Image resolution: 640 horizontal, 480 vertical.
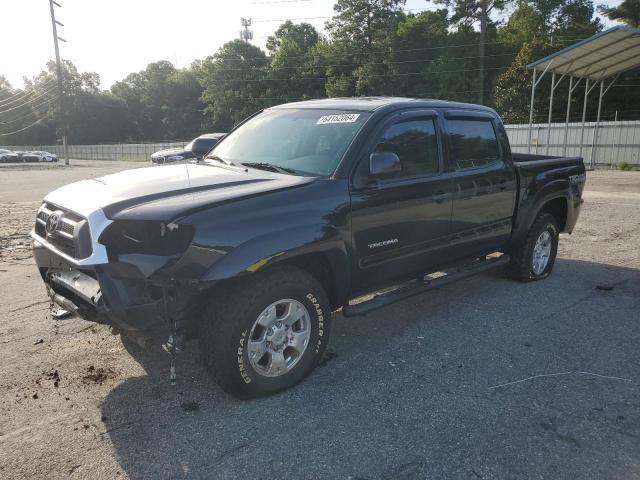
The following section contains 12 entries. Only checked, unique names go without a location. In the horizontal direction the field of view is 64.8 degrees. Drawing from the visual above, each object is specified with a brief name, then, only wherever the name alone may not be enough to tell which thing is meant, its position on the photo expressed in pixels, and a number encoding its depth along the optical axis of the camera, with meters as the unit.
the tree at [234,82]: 66.44
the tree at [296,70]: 57.72
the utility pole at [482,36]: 40.94
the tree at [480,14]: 41.25
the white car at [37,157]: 50.69
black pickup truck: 2.92
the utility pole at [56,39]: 41.59
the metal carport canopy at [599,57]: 16.39
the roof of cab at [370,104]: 4.08
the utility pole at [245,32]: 73.00
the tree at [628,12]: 35.88
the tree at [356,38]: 49.72
